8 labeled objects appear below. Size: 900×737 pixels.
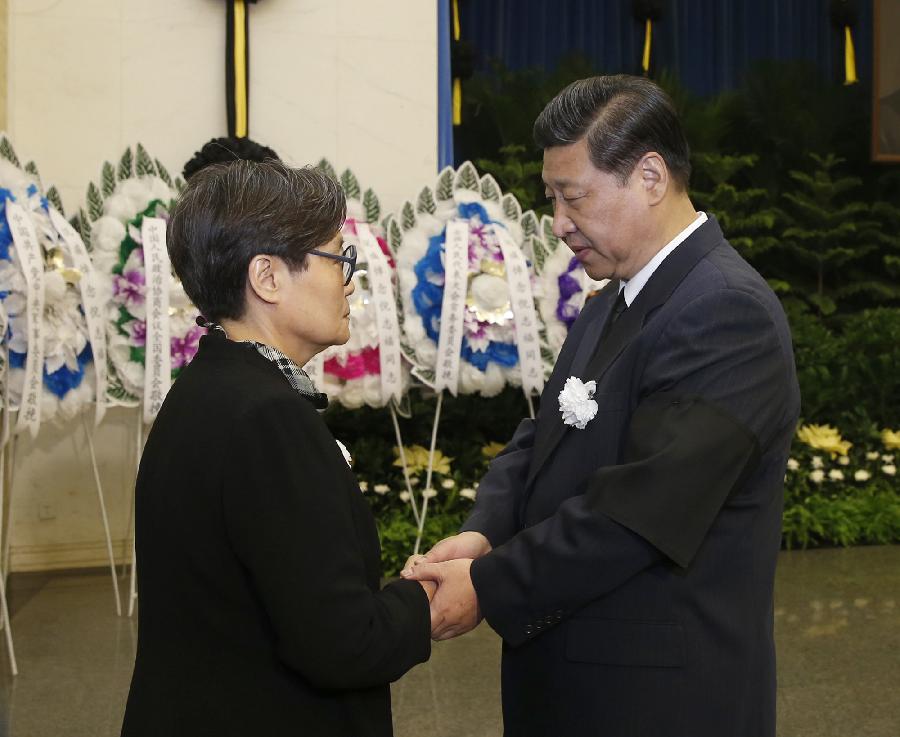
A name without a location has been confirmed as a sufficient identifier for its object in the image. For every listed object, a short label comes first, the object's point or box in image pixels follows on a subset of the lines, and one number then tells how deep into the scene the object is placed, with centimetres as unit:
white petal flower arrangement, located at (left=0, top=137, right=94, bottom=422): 389
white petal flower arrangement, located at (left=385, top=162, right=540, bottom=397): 440
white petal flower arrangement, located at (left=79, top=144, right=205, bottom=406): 420
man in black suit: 170
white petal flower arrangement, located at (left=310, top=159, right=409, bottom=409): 439
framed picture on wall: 780
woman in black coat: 138
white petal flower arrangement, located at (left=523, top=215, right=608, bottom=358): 450
